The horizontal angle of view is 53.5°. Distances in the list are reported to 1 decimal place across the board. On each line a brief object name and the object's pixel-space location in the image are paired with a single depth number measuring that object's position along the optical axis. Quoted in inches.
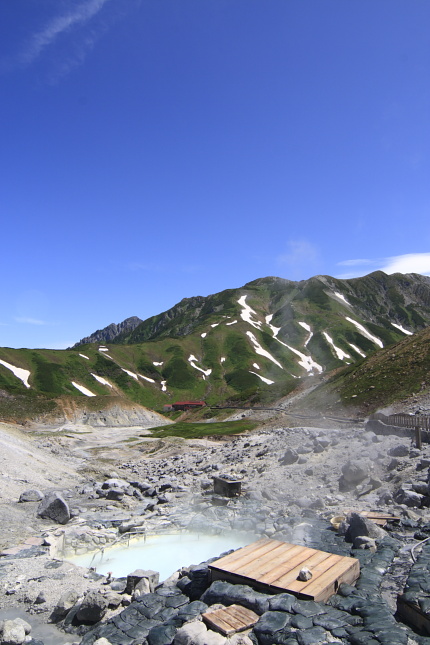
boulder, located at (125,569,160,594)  504.1
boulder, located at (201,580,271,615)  402.6
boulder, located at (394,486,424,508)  761.5
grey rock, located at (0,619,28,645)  393.4
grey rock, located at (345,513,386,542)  632.4
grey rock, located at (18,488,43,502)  991.2
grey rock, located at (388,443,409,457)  1014.8
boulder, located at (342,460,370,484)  946.7
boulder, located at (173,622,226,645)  350.2
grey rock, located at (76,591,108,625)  441.1
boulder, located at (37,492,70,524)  873.5
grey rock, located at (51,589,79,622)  459.2
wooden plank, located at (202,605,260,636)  370.9
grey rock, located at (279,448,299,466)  1227.2
